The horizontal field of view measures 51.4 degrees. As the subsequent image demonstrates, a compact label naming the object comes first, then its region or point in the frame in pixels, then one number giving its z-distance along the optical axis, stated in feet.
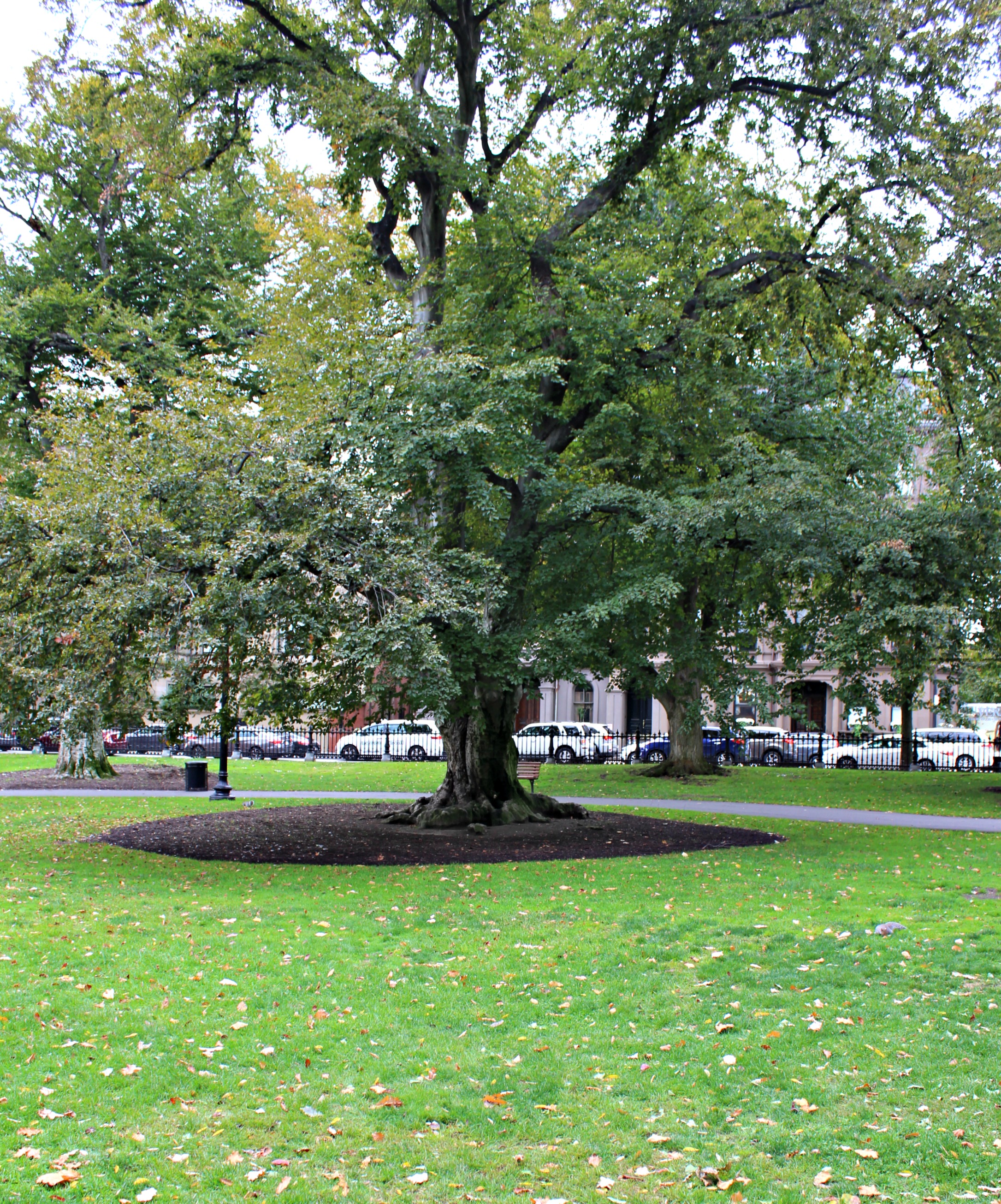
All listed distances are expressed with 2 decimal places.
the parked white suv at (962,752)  115.14
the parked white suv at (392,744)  119.03
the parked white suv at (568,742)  118.21
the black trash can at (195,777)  74.23
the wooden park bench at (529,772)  63.05
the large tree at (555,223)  45.06
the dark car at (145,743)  128.77
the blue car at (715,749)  117.29
